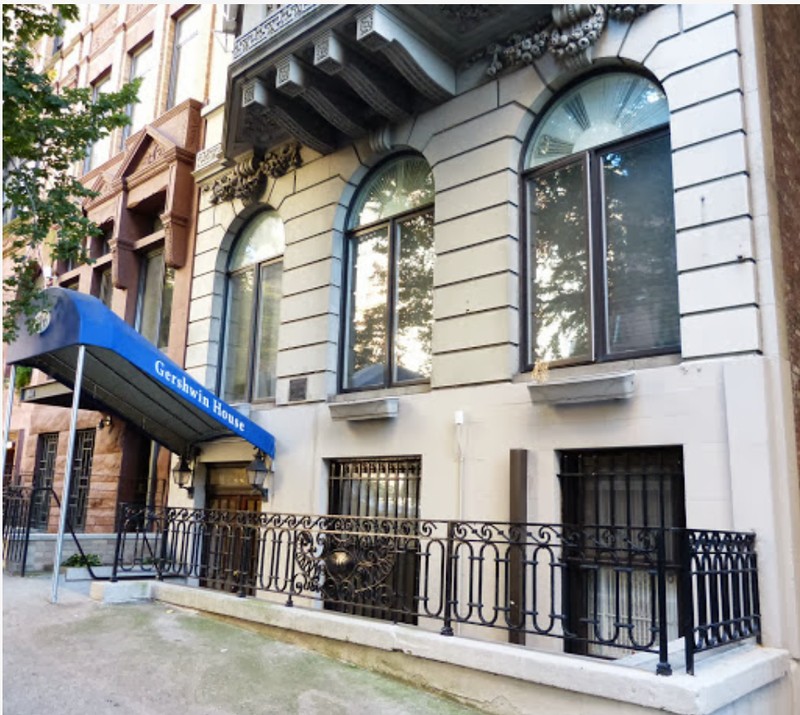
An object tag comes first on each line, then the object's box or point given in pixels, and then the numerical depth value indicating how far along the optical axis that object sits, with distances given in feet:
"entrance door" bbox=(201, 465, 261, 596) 27.20
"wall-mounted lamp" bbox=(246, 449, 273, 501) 35.14
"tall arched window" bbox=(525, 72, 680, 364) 25.23
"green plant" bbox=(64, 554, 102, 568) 37.19
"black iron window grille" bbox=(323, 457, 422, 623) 23.12
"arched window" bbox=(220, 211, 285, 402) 39.68
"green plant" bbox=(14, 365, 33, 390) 58.59
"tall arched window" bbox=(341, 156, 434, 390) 32.73
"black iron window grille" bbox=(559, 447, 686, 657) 22.84
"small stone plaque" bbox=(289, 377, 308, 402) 35.42
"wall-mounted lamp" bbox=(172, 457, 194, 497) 39.91
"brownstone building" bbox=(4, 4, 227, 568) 45.60
